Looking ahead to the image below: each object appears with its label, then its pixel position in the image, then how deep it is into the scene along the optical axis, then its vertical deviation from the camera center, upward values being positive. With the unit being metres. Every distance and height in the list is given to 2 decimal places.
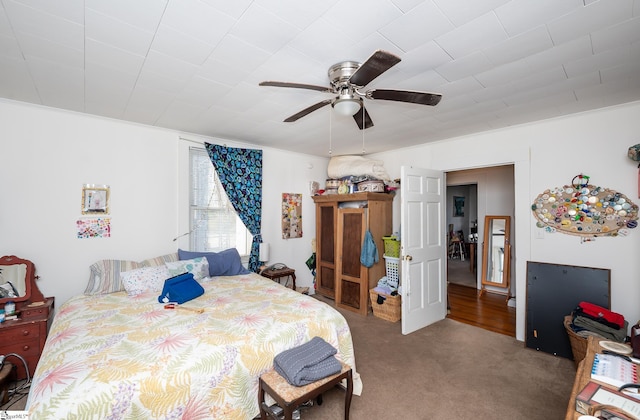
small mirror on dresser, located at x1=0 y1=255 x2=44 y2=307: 2.45 -0.66
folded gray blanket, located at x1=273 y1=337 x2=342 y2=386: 1.63 -0.96
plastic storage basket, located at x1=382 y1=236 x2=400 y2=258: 3.89 -0.54
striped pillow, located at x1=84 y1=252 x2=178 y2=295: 2.75 -0.68
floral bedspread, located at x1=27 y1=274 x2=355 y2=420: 1.35 -0.85
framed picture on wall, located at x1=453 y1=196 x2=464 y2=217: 7.73 +0.07
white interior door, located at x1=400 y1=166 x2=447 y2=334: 3.29 -0.50
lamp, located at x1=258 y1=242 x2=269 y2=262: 3.99 -0.64
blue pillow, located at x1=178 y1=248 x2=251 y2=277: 3.34 -0.65
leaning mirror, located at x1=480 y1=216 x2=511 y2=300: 4.82 -0.79
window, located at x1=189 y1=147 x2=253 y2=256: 3.69 -0.03
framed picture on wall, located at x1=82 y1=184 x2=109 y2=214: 2.90 +0.10
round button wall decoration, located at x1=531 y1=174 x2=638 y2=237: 2.60 -0.02
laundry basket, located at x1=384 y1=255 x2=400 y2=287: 3.87 -0.88
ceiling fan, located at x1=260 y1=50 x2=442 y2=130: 1.69 +0.76
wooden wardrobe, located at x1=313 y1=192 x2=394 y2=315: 3.97 -0.51
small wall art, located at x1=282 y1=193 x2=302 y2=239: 4.46 -0.12
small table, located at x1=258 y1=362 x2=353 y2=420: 1.52 -1.05
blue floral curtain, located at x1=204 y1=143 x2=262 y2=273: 3.76 +0.39
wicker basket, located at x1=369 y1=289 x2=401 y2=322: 3.63 -1.33
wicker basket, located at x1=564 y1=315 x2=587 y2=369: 2.37 -1.19
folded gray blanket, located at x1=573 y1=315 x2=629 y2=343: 2.32 -1.04
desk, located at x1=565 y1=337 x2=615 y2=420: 1.07 -0.81
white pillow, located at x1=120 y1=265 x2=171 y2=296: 2.68 -0.70
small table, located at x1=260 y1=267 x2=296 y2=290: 3.89 -0.93
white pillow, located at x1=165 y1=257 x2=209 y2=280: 2.97 -0.64
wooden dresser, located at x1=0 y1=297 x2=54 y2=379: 2.22 -1.05
